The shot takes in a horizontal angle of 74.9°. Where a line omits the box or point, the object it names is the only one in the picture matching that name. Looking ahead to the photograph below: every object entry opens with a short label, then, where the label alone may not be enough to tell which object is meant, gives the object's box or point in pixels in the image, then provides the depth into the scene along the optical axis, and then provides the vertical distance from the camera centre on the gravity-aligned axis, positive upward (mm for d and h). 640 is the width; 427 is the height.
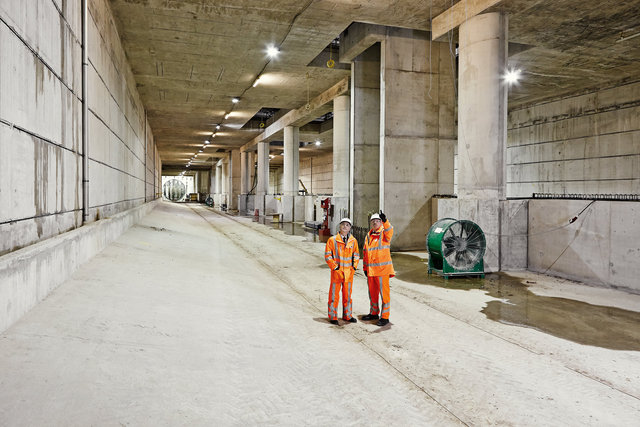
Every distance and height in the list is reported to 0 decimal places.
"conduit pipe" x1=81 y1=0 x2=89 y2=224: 7504 +1463
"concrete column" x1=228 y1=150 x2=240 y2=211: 48625 +2888
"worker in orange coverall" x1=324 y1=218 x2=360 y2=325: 6465 -959
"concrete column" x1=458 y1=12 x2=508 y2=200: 11477 +2719
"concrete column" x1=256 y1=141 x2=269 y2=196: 36822 +3103
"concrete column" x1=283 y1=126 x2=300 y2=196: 29625 +3147
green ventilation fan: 10266 -1071
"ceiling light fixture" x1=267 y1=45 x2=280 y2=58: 15523 +5764
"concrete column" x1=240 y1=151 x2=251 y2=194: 44812 +3231
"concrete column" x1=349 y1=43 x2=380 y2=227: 17406 +3117
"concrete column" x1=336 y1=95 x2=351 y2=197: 21172 +2904
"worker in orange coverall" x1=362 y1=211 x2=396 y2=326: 6594 -974
